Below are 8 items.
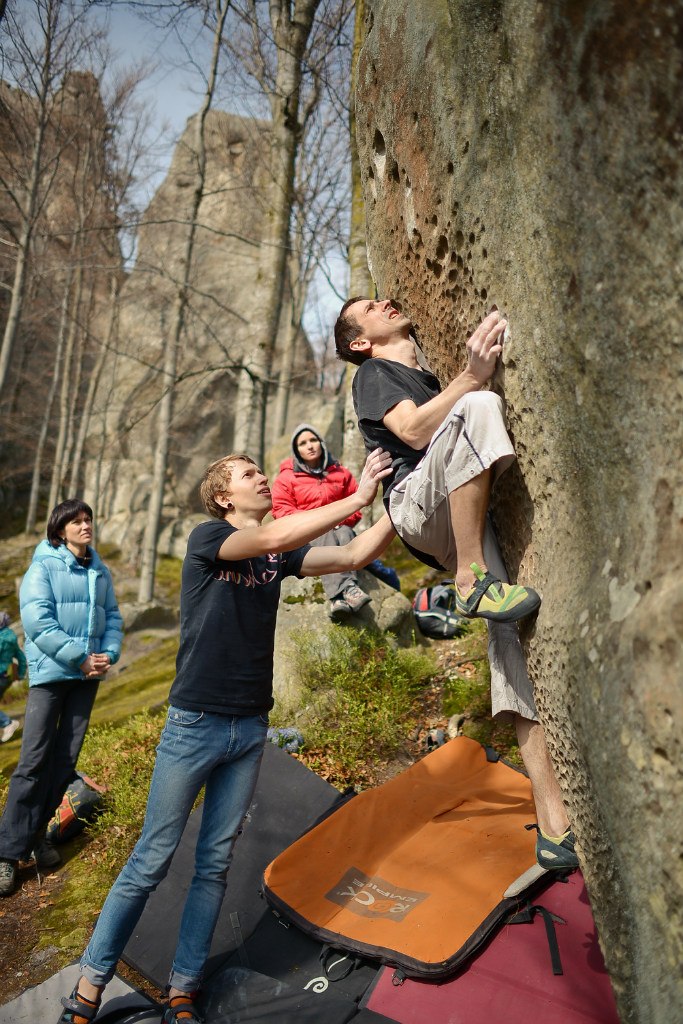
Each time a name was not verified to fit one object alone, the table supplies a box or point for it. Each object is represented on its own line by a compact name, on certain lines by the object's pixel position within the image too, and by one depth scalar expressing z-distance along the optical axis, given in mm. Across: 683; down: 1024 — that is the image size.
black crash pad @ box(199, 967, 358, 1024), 2875
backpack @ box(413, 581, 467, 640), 6461
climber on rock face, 2631
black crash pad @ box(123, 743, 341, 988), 3500
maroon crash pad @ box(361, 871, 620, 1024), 2672
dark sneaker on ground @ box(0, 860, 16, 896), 4289
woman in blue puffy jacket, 4430
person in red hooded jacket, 6277
